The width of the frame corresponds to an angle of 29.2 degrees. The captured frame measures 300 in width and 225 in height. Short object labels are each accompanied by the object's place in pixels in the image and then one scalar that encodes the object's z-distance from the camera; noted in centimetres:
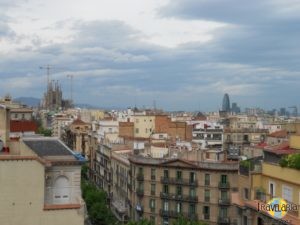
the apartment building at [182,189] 6656
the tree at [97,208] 6725
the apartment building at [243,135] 12011
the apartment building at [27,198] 2000
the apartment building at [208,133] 11681
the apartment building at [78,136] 12744
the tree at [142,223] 5058
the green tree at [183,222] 4933
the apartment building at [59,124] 18256
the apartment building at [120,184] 8238
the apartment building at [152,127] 11538
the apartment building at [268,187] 3234
